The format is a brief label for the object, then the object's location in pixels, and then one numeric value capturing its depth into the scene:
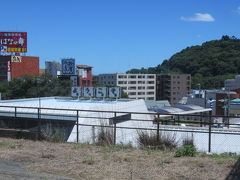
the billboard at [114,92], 36.38
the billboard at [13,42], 101.62
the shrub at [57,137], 13.39
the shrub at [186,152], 10.25
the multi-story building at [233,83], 133.25
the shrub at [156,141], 11.95
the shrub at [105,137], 12.64
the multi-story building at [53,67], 114.56
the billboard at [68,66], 78.69
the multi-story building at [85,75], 105.65
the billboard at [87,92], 37.40
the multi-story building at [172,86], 166.50
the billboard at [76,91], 38.22
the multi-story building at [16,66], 109.69
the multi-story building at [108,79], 174.00
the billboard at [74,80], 66.53
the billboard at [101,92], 36.45
